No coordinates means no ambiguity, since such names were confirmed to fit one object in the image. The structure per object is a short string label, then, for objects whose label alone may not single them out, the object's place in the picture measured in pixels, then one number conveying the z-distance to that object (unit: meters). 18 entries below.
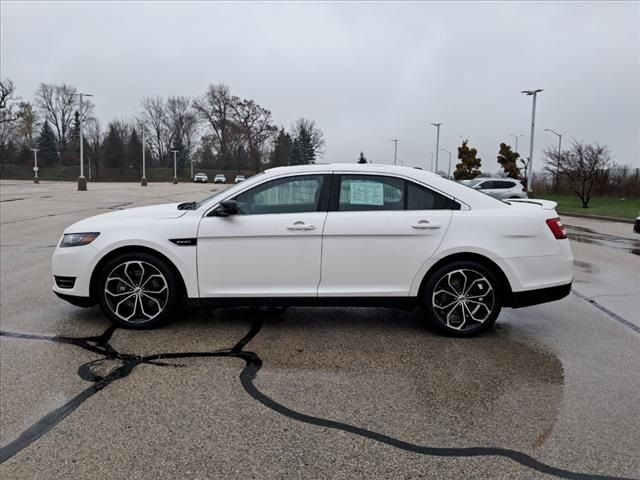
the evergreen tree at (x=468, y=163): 64.81
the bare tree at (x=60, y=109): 94.75
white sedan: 4.71
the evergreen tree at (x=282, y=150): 82.50
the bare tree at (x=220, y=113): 95.50
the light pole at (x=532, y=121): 31.26
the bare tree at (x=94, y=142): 85.25
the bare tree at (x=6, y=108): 70.88
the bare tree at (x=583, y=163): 31.65
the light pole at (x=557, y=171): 36.40
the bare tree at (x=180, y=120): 97.00
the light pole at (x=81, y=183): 34.84
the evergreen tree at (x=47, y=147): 90.38
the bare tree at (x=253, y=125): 95.50
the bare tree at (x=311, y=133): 82.69
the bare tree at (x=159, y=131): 96.62
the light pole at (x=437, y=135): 51.94
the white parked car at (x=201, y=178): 81.49
